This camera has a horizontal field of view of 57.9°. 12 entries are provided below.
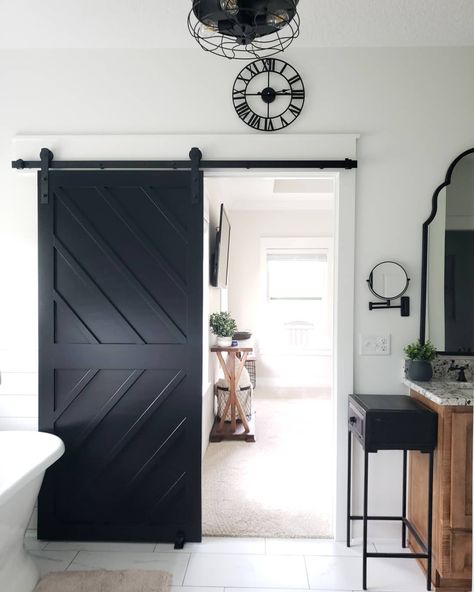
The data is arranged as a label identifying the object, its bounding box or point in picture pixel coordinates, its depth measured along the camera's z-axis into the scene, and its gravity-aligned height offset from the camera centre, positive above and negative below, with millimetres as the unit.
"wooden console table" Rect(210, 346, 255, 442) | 4164 -1152
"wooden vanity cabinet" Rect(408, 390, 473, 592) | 1993 -972
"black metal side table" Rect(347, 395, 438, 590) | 2061 -692
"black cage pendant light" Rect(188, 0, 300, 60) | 1264 +834
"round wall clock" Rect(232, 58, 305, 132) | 2463 +1133
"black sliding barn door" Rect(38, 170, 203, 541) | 2475 -362
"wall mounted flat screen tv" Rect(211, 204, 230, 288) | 4402 +390
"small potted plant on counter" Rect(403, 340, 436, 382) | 2316 -378
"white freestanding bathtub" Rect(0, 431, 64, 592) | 1828 -911
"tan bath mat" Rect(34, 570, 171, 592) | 2061 -1438
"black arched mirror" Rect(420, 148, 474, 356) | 2441 +154
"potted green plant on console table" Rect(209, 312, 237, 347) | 4336 -388
